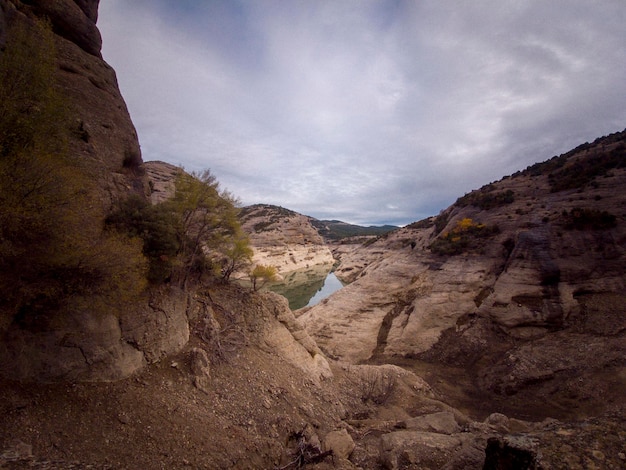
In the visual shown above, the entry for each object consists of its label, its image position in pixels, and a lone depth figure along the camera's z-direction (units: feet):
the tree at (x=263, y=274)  48.00
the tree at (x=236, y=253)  43.06
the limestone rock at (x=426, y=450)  21.65
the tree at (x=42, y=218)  17.60
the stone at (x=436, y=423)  31.04
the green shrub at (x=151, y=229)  29.99
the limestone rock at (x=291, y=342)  41.27
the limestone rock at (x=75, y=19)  34.81
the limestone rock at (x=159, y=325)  26.96
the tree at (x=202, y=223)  35.50
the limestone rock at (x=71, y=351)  19.51
